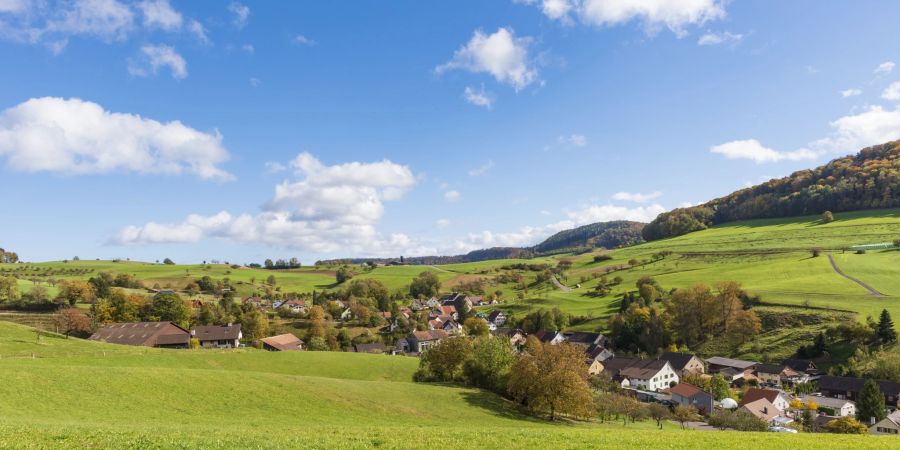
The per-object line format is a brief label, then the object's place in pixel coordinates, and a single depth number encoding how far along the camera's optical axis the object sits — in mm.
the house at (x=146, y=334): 87938
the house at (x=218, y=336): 101500
